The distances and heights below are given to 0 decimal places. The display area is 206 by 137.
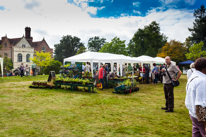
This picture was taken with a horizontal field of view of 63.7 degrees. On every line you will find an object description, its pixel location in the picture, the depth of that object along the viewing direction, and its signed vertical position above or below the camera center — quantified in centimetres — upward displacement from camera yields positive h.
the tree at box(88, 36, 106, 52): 7925 +1251
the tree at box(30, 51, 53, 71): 3281 +224
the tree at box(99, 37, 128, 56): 5353 +751
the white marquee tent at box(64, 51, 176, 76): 1531 +117
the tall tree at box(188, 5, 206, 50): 4228 +1085
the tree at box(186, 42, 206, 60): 3427 +358
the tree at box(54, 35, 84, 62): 6628 +941
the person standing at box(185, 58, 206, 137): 211 -38
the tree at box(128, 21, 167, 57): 5022 +914
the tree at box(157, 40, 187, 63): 3801 +420
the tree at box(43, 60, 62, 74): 2769 +54
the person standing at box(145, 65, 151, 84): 1542 -24
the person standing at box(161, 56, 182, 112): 576 -45
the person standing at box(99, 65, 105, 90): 1114 -20
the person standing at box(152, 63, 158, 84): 1580 -78
